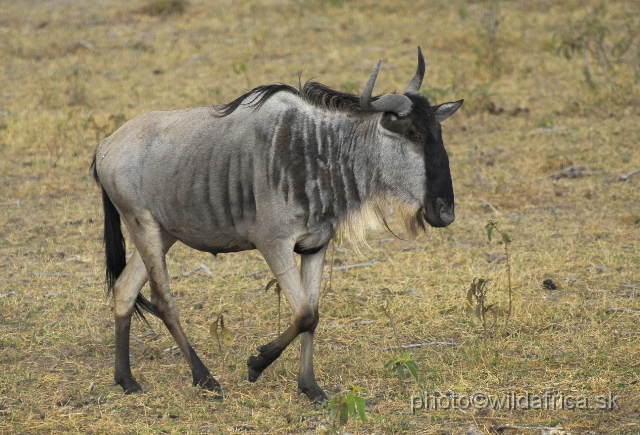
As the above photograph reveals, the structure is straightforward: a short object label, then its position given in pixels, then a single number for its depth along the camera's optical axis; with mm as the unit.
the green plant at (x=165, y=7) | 32187
